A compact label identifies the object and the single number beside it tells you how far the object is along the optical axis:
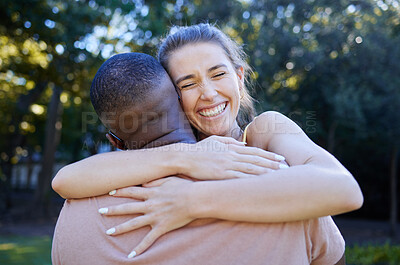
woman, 1.29
